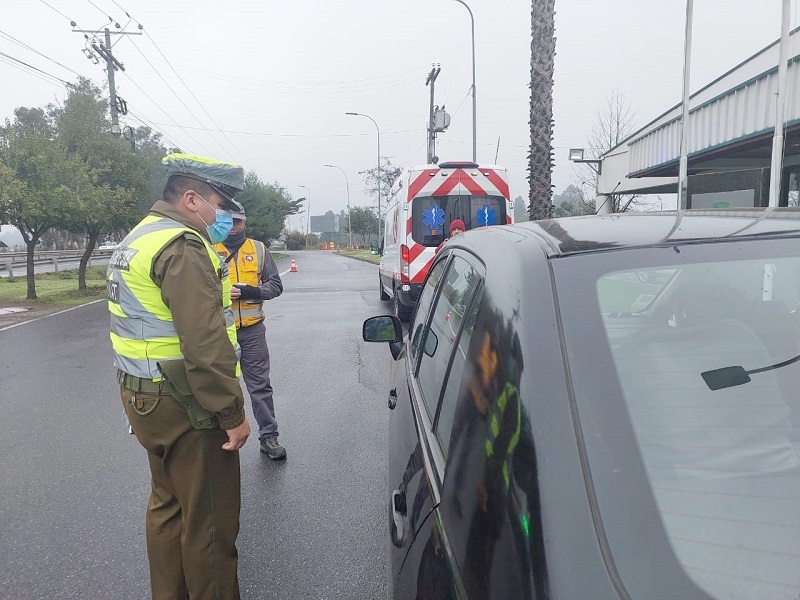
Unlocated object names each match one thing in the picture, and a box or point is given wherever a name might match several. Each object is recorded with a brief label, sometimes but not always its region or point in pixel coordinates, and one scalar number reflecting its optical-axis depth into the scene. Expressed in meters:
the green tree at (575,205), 26.67
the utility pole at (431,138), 26.81
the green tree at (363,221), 74.69
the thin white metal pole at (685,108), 8.92
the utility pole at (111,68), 22.06
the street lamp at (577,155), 17.51
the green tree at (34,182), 14.56
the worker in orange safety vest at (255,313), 4.09
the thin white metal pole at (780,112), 6.95
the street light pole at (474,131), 19.33
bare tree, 24.04
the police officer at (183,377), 2.18
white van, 9.56
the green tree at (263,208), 47.56
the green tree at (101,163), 18.83
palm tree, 10.22
